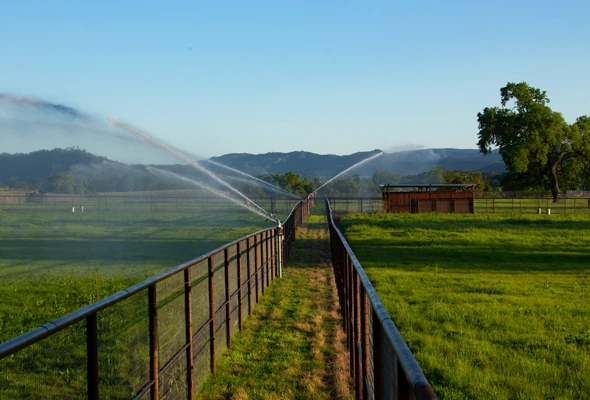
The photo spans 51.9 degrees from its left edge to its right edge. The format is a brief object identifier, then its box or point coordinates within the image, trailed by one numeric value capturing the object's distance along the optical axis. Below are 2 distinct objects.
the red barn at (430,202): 47.50
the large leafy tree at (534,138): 74.38
